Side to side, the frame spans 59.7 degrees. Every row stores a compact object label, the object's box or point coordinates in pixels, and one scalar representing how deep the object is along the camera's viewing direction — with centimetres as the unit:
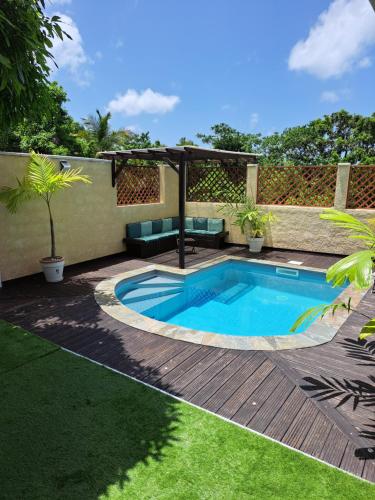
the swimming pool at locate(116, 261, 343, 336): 592
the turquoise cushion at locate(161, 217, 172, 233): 1051
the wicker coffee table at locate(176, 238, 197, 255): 951
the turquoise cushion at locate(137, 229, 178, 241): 945
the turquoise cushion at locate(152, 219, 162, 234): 1019
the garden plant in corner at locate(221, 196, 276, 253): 989
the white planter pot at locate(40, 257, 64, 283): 683
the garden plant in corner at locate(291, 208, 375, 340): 139
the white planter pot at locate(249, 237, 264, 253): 985
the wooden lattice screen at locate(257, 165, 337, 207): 950
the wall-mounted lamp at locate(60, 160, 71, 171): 738
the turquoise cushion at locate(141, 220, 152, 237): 987
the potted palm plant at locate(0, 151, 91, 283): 621
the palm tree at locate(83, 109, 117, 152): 2153
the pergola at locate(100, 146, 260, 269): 757
